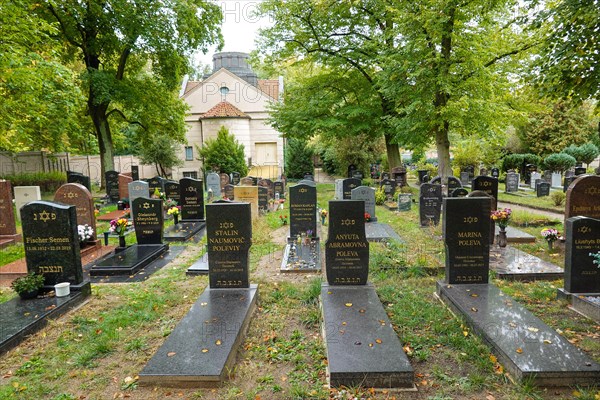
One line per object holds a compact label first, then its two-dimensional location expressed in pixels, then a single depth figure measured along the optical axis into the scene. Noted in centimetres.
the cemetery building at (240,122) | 3250
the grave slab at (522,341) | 395
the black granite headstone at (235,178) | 2484
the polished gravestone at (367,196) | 1285
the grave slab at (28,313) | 500
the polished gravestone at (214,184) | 2020
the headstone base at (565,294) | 594
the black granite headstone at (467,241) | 648
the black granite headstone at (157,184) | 1661
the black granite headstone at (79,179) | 1691
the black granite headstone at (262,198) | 1571
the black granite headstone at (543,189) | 1852
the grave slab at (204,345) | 406
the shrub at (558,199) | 1506
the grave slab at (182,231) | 1119
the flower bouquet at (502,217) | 918
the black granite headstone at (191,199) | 1354
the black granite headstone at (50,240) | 645
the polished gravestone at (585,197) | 930
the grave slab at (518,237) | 991
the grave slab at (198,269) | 807
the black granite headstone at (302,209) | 1087
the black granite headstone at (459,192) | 1143
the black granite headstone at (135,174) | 2255
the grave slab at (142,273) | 787
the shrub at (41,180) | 2277
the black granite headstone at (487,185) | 1230
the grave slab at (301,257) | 827
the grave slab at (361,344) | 402
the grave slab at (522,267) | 734
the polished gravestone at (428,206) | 1236
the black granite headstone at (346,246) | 650
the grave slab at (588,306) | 545
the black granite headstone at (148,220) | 970
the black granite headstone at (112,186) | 1853
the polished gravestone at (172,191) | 1497
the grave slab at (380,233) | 1049
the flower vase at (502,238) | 924
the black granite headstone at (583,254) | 595
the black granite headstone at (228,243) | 642
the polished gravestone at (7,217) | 1065
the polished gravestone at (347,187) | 1462
